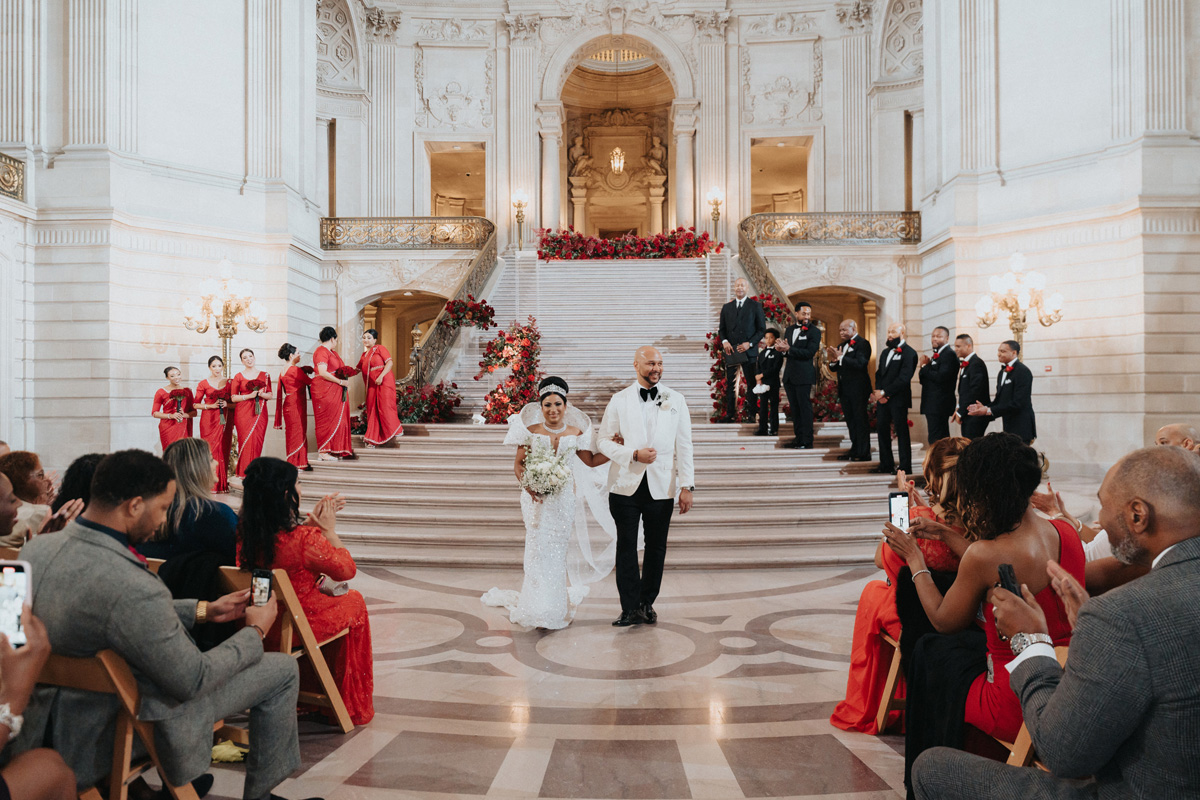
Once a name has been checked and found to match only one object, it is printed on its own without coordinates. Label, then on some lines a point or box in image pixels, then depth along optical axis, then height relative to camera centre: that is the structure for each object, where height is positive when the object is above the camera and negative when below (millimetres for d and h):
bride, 4680 -656
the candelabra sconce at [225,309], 11250 +1466
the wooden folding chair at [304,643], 2941 -983
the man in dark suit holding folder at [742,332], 9492 +903
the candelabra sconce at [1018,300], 10406 +1447
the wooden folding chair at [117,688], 2045 -775
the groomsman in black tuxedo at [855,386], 8312 +181
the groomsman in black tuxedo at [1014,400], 7941 +18
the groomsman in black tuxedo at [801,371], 8539 +362
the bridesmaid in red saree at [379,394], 9539 +118
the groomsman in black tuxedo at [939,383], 8578 +216
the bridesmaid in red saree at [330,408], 9227 -55
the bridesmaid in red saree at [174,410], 9180 -74
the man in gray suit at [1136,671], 1445 -522
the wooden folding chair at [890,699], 3066 -1224
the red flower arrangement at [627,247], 17266 +3591
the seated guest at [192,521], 3016 -470
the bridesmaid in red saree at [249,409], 9414 -66
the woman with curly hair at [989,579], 2209 -526
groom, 4699 -424
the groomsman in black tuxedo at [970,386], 8227 +172
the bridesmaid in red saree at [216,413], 9336 -116
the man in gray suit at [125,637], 1992 -621
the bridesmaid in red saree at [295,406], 9219 -31
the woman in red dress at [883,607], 2734 -878
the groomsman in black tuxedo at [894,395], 8016 +76
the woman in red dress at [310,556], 3037 -624
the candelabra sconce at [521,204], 19405 +5150
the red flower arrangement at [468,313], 12922 +1540
